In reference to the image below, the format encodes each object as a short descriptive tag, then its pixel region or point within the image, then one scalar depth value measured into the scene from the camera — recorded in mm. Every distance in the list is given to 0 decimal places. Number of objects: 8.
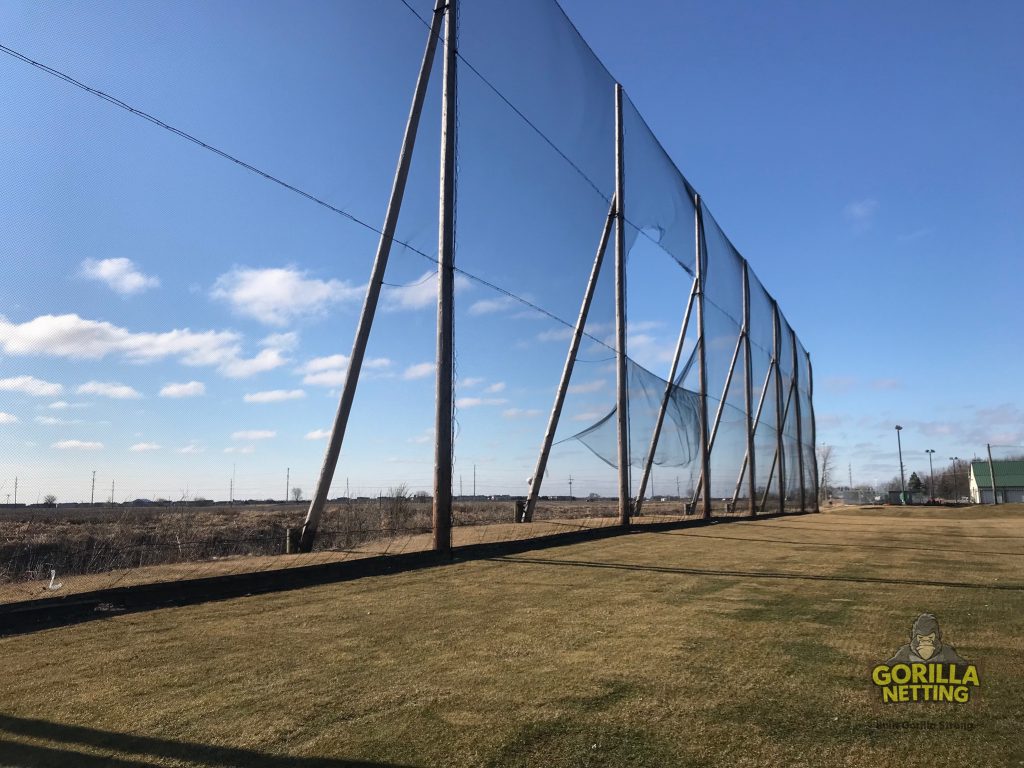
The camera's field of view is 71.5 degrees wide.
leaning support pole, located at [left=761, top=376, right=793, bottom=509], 33588
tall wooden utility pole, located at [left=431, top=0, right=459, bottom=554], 9258
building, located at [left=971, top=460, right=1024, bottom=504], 79812
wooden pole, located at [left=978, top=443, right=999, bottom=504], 75969
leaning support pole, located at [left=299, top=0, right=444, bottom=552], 9242
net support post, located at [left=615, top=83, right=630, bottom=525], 15852
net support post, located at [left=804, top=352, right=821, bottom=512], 45750
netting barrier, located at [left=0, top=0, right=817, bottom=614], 10078
